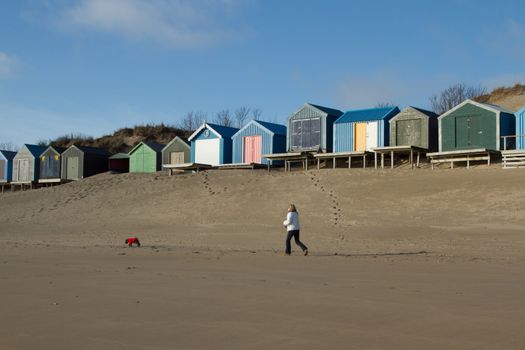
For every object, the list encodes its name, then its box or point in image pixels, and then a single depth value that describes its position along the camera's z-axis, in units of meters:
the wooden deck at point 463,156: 31.80
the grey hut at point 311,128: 38.09
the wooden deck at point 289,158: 37.88
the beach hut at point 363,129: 35.94
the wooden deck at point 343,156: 36.19
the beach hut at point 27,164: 53.31
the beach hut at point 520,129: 31.12
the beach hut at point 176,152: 44.81
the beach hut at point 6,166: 55.62
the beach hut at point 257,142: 40.44
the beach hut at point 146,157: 46.88
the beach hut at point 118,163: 52.00
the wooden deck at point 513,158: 29.51
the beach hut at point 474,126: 31.81
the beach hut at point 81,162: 50.19
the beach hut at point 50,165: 51.78
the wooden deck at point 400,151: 33.87
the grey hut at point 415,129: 34.69
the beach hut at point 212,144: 42.09
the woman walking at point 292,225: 16.41
